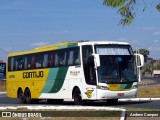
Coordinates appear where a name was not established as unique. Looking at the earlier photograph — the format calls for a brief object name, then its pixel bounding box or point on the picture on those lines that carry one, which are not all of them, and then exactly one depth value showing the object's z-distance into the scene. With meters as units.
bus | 23.03
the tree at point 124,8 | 12.27
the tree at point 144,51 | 140.89
